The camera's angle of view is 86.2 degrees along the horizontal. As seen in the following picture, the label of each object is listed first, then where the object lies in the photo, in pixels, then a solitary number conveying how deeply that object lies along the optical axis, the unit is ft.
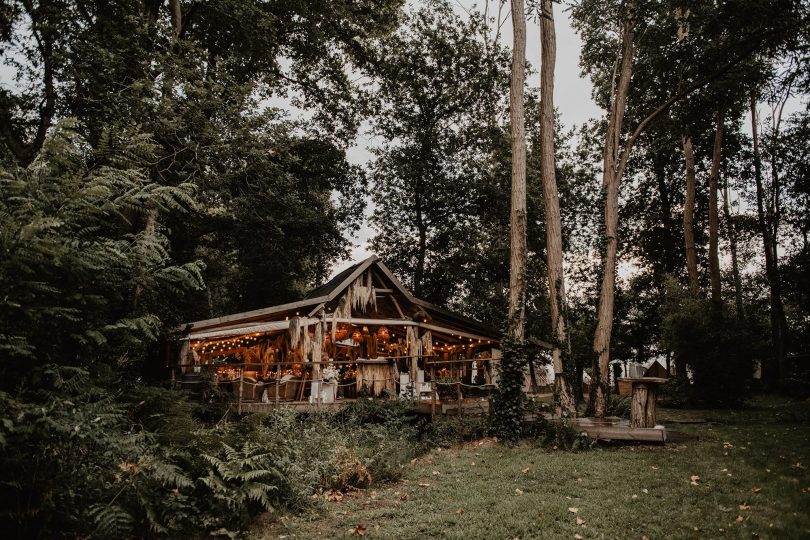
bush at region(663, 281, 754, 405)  49.26
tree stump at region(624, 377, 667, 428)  29.04
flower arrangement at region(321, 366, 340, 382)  43.62
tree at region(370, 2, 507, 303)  75.66
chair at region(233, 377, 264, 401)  43.88
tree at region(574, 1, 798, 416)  38.88
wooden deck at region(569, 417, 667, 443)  27.89
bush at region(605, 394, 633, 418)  39.03
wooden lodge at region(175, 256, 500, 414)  44.14
